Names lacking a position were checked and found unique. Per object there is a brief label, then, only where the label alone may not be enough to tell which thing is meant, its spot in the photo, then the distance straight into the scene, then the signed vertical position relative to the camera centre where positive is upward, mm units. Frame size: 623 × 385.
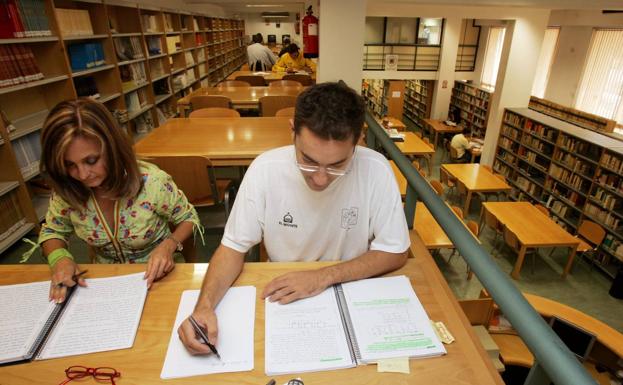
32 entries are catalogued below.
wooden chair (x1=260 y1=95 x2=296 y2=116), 4309 -717
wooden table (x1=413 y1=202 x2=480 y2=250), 3763 -2042
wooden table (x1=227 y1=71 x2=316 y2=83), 6609 -643
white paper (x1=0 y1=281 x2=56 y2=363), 815 -650
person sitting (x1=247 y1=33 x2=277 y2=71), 8648 -369
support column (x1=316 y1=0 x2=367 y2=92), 3344 -7
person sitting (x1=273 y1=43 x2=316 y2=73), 7587 -458
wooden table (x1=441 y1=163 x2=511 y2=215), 5305 -2084
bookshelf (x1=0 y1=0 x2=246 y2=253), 3234 -348
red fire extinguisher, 3557 +54
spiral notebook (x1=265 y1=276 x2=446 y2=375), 783 -654
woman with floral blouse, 1217 -591
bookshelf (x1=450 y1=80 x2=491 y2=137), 9031 -1677
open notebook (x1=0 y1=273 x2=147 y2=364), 818 -654
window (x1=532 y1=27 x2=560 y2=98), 7566 -506
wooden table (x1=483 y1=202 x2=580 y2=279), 4125 -2212
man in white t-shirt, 958 -545
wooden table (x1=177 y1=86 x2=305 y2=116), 4496 -685
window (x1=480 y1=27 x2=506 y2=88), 9172 -447
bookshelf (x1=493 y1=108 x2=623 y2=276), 4842 -2081
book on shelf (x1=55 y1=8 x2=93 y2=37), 3734 +223
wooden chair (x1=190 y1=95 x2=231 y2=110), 4312 -685
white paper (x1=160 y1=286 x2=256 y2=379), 768 -657
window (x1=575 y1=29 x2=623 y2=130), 6109 -705
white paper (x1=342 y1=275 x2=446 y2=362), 801 -654
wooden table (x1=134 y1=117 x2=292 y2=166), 2605 -744
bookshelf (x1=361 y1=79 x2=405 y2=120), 10570 -1726
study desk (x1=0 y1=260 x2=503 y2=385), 744 -663
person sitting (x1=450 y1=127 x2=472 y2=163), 7617 -2158
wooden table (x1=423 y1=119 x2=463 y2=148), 9039 -2162
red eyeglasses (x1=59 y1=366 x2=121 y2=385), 747 -657
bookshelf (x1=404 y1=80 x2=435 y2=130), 10448 -1874
